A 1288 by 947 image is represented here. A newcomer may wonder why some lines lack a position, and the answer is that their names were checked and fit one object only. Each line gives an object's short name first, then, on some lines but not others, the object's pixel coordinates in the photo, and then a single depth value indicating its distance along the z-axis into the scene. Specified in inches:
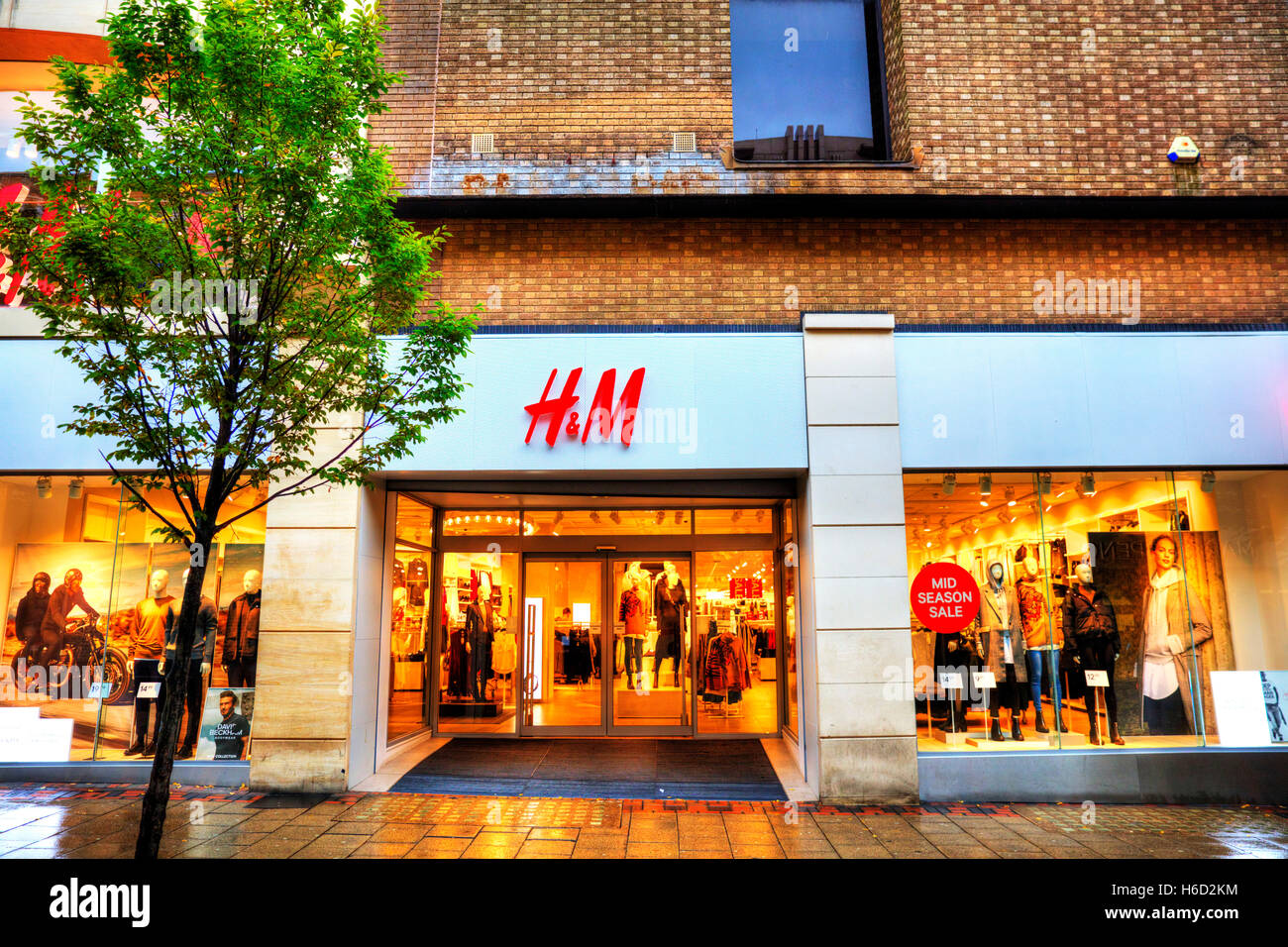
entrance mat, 320.8
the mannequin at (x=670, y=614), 432.8
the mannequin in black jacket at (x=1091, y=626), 335.0
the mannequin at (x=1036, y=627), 333.4
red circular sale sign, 336.2
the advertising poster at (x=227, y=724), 332.2
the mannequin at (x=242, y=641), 340.2
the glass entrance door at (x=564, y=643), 430.3
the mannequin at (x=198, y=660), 335.3
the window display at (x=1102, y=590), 331.0
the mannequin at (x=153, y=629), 348.5
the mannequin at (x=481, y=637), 431.5
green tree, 223.6
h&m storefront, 316.8
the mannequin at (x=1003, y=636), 333.1
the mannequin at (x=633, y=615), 432.1
